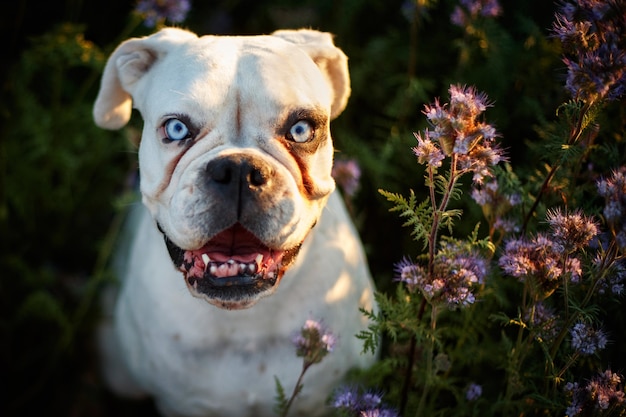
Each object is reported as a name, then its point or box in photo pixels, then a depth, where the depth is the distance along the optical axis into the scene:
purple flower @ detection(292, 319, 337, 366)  0.96
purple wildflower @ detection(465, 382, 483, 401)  1.00
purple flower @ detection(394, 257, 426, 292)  0.93
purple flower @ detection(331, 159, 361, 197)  1.15
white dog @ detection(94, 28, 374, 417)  0.96
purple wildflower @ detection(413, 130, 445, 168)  0.91
